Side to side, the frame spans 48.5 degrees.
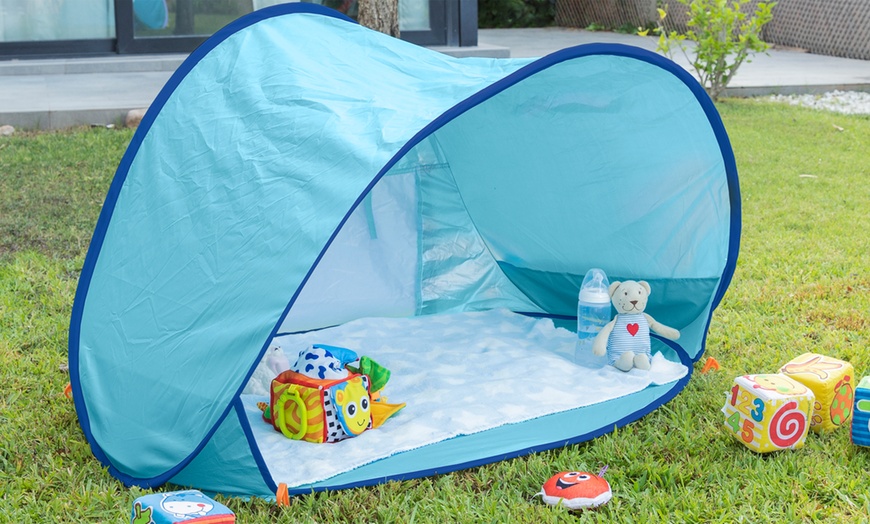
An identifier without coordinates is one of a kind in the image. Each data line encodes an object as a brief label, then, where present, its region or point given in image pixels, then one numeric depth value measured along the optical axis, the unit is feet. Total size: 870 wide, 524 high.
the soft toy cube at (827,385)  7.78
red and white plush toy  6.72
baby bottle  9.77
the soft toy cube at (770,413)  7.35
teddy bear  9.22
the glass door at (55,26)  25.13
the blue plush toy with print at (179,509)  5.87
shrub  22.85
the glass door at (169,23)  25.64
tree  17.90
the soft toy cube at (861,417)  7.41
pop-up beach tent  6.91
